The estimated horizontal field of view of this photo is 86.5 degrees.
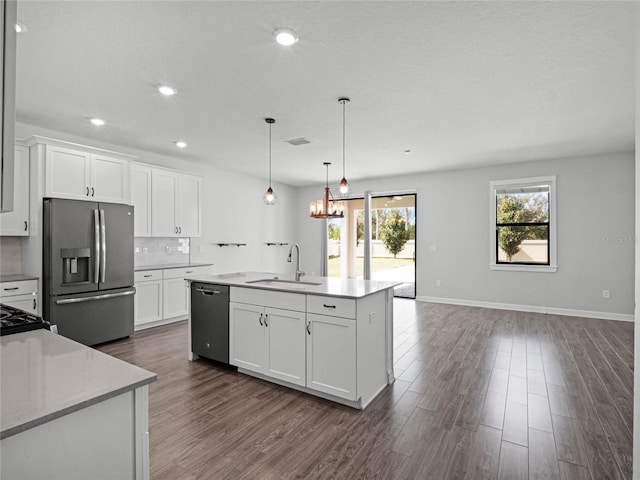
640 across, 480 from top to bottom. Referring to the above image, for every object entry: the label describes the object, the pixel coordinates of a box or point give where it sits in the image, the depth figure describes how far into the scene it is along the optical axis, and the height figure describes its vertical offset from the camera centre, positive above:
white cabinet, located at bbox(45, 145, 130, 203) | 3.77 +0.74
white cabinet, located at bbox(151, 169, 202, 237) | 5.04 +0.54
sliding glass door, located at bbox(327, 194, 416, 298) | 7.79 -0.02
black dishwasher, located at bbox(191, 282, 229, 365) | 3.32 -0.84
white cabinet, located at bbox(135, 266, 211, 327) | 4.68 -0.82
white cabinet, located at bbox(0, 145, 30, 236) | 3.61 +0.40
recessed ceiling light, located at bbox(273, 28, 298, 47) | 2.21 +1.35
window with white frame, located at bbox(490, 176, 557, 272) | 5.81 +0.29
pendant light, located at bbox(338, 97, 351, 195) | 3.28 +1.34
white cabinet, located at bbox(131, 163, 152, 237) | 4.75 +0.57
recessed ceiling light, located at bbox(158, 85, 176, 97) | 3.01 +1.34
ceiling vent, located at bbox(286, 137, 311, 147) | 4.59 +1.35
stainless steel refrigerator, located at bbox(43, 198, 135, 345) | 3.67 -0.36
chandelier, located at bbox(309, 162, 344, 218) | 3.53 +0.33
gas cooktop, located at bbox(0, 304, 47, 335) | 1.46 -0.39
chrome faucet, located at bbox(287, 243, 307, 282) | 3.42 -0.34
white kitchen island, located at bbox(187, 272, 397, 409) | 2.57 -0.80
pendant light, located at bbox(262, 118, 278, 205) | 3.84 +0.49
